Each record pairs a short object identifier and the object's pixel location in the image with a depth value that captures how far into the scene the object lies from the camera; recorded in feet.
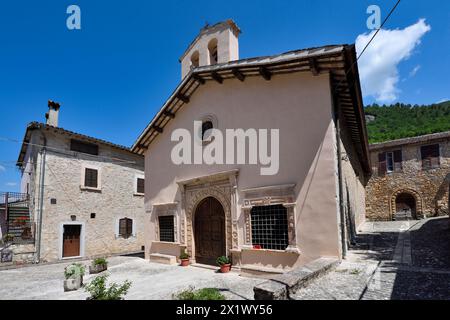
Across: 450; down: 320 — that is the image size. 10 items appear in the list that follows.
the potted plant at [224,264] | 28.68
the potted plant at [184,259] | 33.73
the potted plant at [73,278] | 25.21
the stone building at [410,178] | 64.34
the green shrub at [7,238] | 43.61
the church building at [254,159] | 24.08
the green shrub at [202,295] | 15.62
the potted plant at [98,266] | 33.60
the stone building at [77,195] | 47.98
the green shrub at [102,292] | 17.79
